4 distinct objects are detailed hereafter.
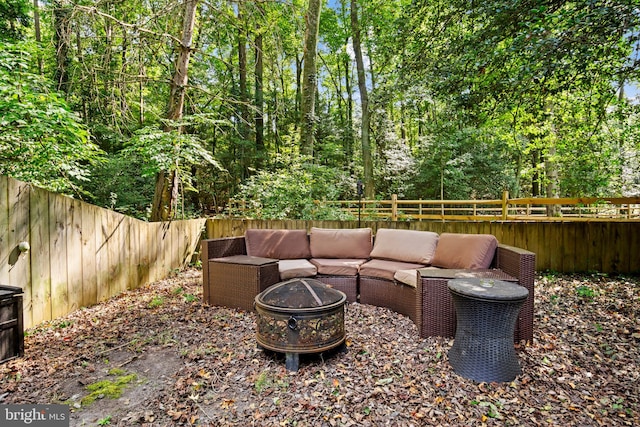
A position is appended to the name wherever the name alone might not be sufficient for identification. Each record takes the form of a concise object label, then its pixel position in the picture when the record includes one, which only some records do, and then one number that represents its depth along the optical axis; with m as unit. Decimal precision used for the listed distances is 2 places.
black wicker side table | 2.37
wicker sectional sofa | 2.98
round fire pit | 2.50
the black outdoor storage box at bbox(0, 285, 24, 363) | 2.48
